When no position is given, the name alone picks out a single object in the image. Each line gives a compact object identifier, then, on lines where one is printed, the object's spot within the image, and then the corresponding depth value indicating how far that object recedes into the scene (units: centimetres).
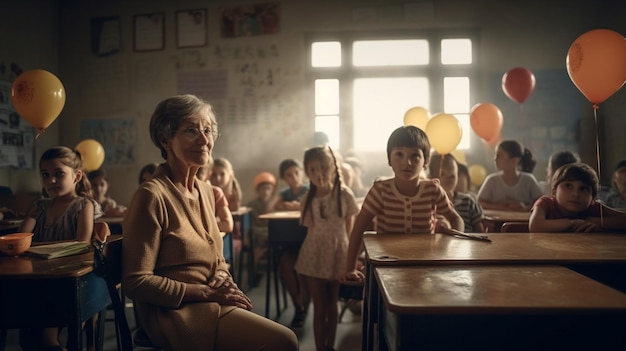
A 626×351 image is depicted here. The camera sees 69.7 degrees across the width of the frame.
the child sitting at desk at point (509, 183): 364
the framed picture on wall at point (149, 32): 566
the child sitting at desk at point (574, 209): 194
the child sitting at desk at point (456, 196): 291
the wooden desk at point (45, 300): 142
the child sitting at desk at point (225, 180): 402
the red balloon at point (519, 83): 454
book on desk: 161
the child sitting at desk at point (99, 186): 438
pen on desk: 170
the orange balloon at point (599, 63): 238
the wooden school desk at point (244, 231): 390
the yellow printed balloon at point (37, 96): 311
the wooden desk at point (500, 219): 278
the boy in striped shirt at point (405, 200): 193
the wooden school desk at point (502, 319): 94
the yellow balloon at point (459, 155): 466
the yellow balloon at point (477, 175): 510
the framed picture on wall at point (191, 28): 559
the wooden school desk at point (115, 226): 329
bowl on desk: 162
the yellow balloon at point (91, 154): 452
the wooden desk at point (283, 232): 333
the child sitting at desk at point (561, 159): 331
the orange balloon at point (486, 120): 431
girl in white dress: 261
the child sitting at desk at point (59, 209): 199
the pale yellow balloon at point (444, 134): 324
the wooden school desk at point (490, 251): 133
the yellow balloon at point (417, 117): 408
